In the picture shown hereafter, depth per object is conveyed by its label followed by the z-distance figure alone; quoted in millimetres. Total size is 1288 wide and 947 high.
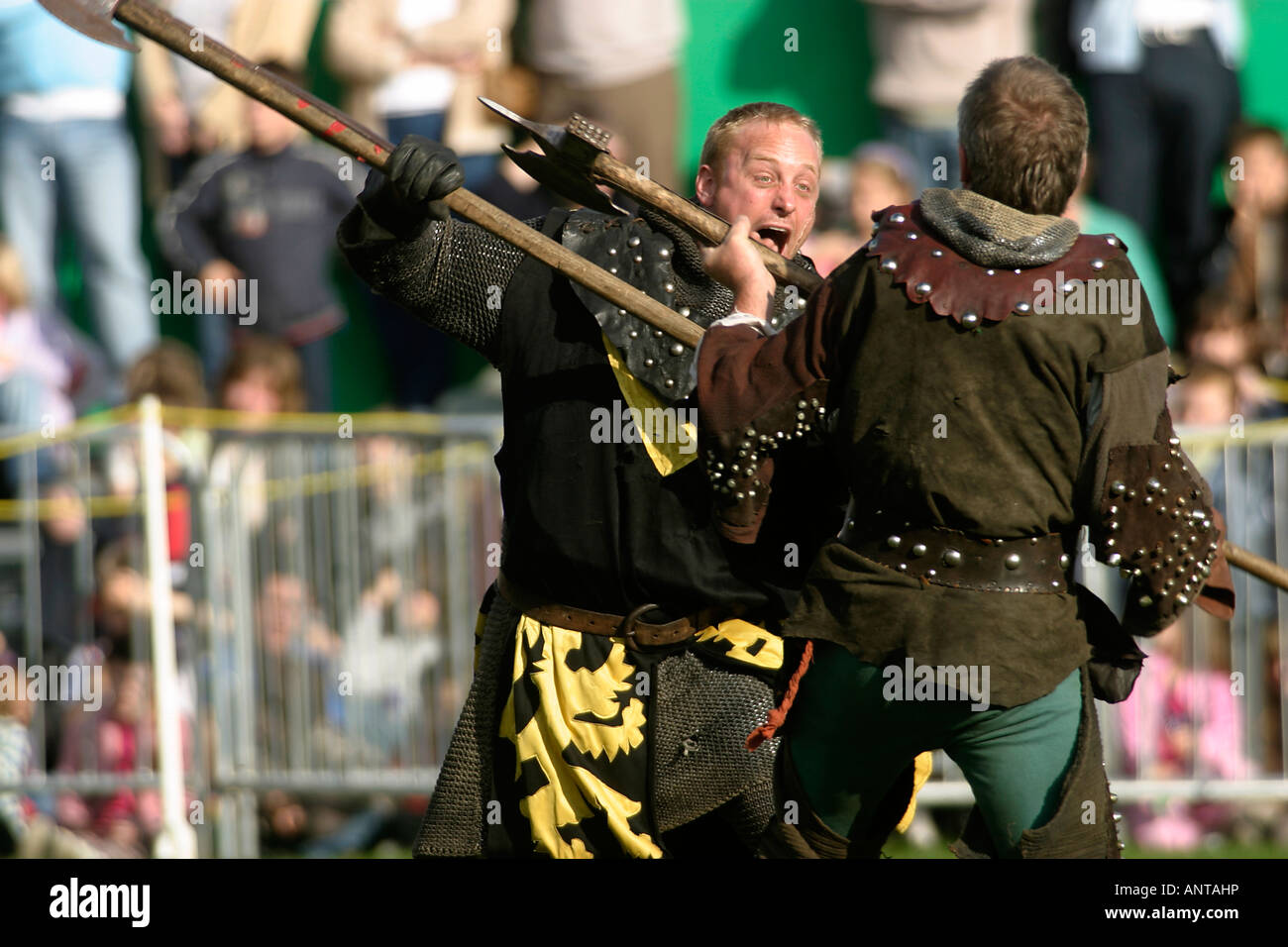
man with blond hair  8039
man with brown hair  6574
